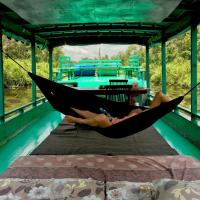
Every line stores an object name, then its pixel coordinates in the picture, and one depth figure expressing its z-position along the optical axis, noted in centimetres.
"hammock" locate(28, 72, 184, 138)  195
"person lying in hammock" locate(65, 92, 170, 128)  204
